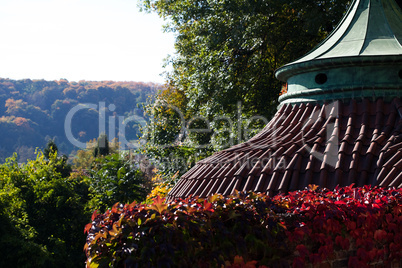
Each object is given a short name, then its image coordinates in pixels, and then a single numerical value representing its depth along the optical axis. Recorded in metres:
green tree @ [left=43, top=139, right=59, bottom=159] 40.78
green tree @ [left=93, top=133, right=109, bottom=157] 46.53
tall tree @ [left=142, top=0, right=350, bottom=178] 13.90
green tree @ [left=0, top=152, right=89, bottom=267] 12.01
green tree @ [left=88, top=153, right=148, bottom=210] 14.24
